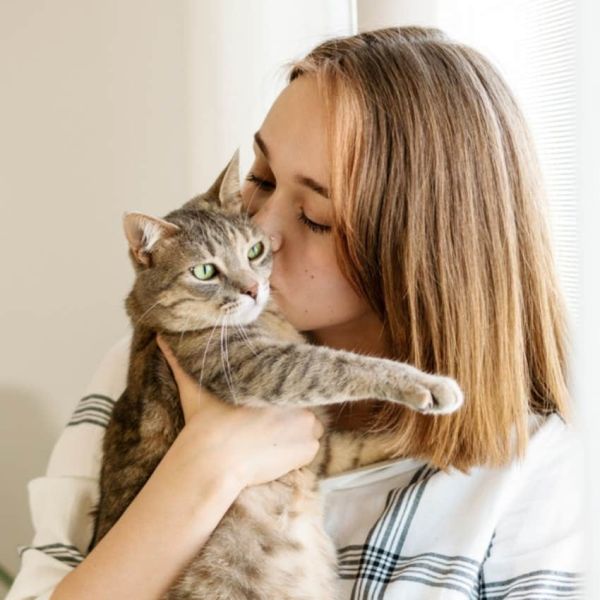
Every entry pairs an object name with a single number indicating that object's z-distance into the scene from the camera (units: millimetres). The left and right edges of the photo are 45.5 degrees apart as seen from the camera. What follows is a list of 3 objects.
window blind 1360
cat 1105
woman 1115
